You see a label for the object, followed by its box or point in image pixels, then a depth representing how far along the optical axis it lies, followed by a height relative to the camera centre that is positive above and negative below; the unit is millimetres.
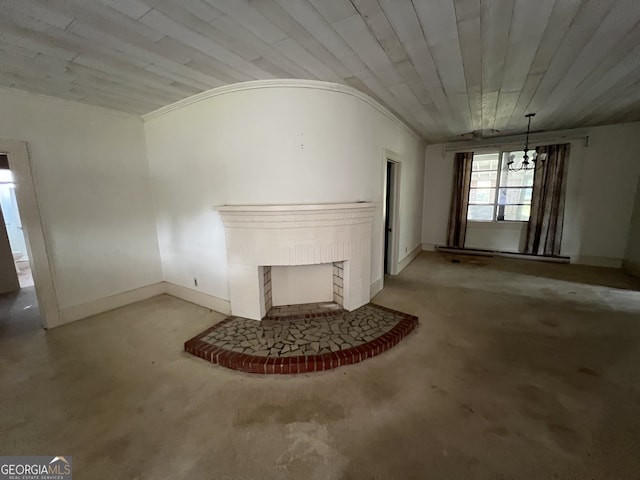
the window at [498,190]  5375 +90
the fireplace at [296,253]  2598 -607
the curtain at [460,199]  5668 -91
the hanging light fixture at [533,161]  5000 +655
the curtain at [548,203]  4883 -185
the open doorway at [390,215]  4188 -321
